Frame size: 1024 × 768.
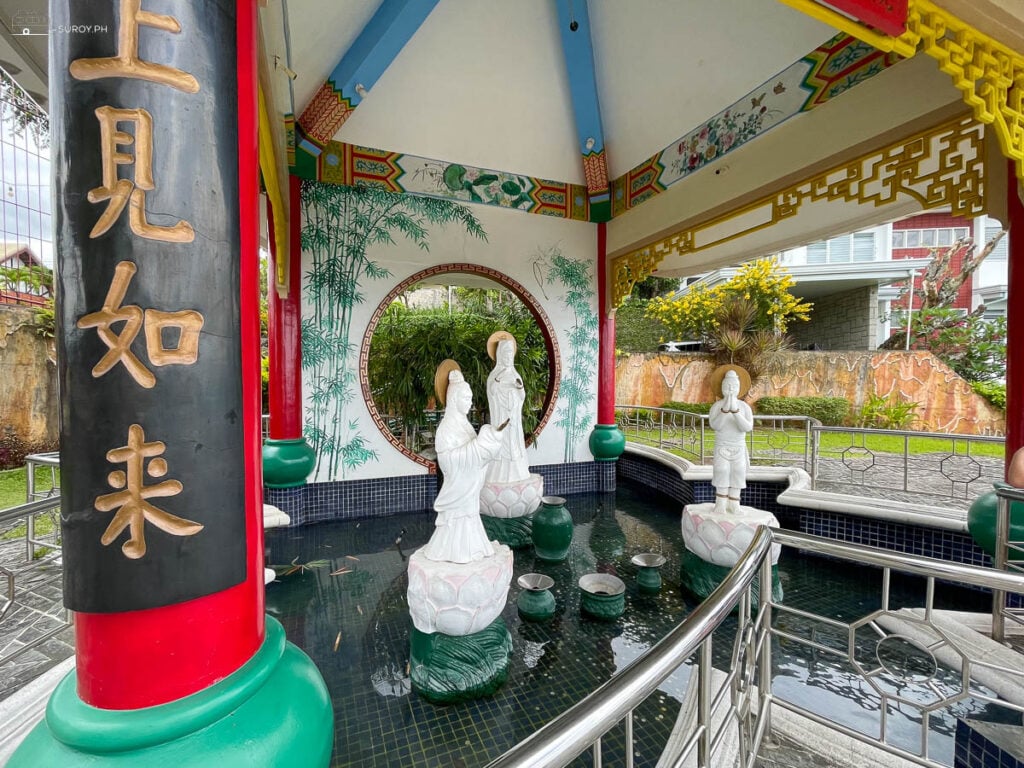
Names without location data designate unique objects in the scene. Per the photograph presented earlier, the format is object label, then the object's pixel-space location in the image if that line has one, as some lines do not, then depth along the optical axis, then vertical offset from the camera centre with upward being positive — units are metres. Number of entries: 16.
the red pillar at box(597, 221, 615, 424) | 6.51 +0.25
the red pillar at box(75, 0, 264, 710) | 0.99 -0.57
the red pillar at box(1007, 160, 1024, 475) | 2.97 +0.40
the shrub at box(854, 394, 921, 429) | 9.50 -0.82
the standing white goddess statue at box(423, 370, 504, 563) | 2.79 -0.75
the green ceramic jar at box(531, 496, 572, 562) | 4.15 -1.41
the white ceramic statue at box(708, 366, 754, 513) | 3.76 -0.60
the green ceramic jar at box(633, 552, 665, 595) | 3.59 -1.58
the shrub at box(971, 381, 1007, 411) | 9.24 -0.32
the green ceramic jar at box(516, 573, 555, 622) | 3.22 -1.61
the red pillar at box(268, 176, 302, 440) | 4.88 +0.36
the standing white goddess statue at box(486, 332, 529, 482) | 4.75 -0.35
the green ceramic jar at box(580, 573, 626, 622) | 3.18 -1.57
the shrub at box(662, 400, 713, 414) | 10.31 -0.72
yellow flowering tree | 10.43 +1.43
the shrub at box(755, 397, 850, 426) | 9.97 -0.72
